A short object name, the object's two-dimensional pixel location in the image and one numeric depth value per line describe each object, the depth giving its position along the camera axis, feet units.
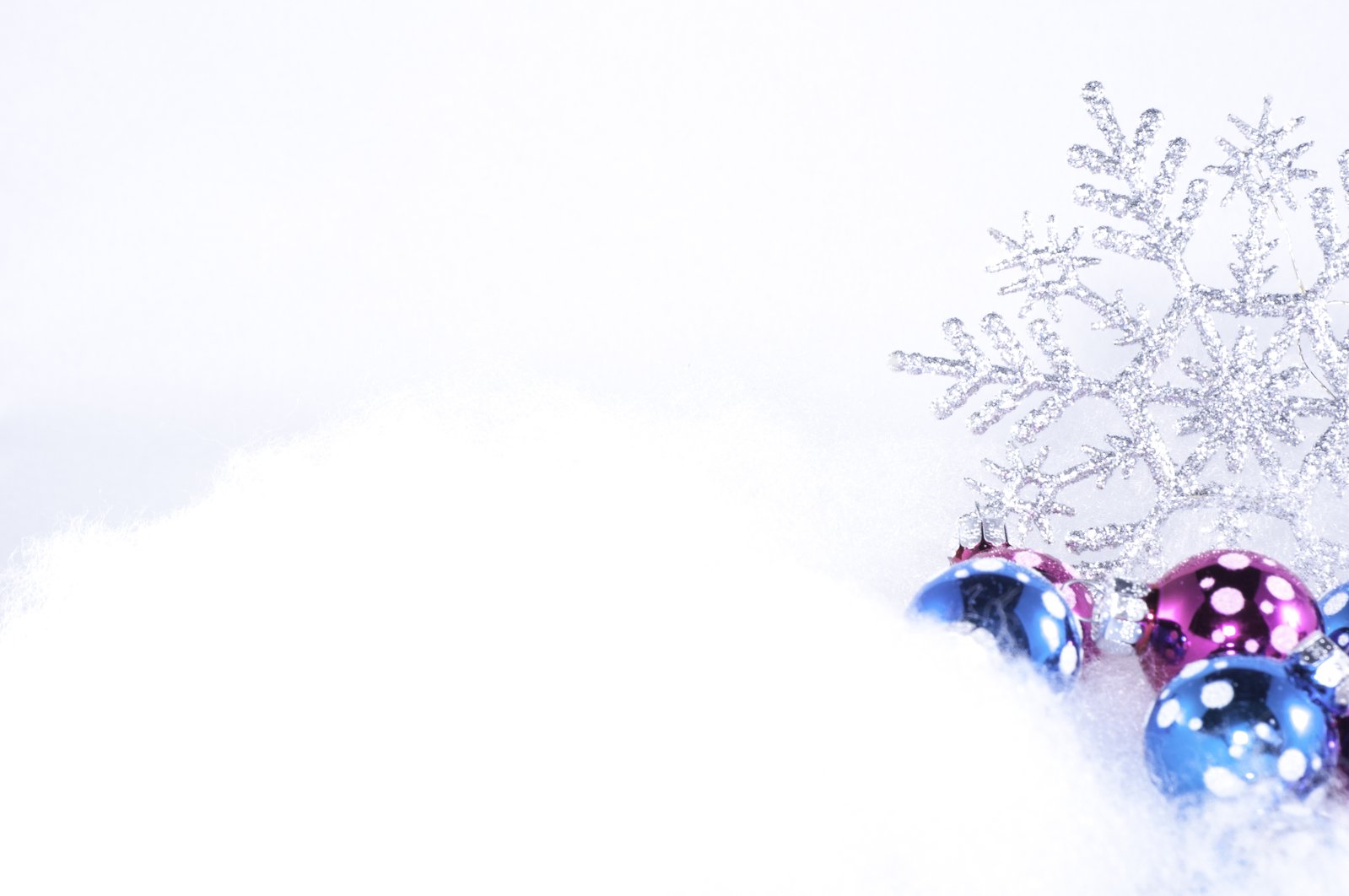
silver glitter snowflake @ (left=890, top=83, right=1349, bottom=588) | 1.36
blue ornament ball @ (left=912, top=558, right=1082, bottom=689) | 1.22
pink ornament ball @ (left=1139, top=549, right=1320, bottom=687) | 1.24
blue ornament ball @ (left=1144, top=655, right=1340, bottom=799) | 1.12
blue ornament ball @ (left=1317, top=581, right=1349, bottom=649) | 1.26
